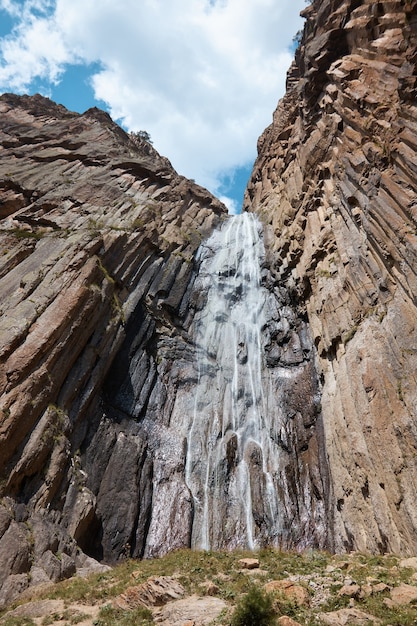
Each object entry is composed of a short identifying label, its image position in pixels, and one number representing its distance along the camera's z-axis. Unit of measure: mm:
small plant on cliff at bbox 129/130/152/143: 72300
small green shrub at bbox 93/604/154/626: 8751
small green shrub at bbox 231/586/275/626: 7445
